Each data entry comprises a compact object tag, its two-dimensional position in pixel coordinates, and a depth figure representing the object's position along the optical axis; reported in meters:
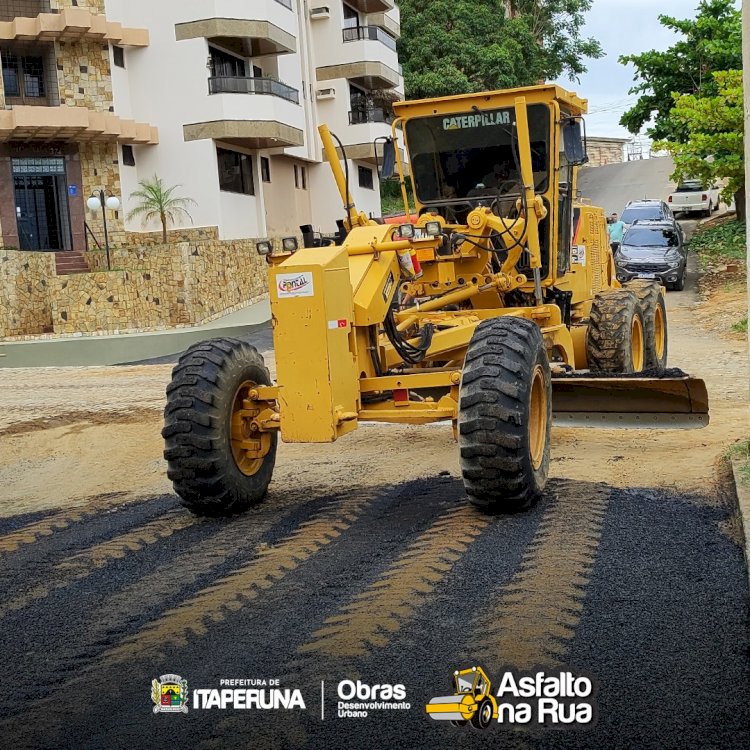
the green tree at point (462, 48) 47.66
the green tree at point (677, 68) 34.78
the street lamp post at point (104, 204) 28.58
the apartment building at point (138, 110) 30.73
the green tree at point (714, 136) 27.72
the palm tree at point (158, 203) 31.27
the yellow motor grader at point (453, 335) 7.16
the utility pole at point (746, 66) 6.94
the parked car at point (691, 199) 44.94
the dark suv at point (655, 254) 27.72
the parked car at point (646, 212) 36.28
